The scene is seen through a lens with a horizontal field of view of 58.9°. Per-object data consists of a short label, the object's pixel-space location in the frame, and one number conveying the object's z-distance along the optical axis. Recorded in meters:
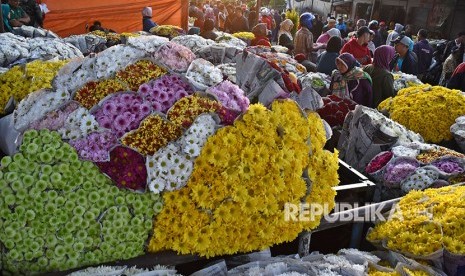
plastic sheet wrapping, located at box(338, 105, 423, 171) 3.48
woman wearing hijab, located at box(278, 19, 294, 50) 9.47
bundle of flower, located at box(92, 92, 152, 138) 1.98
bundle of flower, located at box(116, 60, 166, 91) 2.10
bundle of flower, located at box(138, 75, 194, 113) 2.07
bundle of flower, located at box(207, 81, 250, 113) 2.16
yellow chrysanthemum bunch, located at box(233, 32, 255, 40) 8.38
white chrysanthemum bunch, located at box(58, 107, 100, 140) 1.94
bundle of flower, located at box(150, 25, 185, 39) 7.80
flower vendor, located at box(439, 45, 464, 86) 8.18
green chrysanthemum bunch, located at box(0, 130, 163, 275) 1.79
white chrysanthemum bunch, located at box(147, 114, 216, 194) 1.95
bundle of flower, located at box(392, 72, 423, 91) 5.62
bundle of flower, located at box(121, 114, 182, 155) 1.96
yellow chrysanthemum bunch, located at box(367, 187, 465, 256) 2.27
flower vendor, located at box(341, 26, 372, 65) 6.76
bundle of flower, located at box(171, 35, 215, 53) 6.21
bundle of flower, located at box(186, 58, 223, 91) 2.20
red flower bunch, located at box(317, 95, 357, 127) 4.05
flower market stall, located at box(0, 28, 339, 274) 1.83
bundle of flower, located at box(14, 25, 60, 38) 5.91
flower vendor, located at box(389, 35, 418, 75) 7.17
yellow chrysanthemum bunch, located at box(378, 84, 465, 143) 4.18
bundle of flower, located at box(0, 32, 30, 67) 4.45
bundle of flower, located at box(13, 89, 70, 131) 1.99
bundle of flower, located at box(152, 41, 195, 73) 2.25
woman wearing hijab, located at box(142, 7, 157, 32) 9.04
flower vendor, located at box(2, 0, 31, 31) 7.13
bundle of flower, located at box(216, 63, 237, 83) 3.75
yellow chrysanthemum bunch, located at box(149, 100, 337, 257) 1.99
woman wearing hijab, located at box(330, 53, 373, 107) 4.66
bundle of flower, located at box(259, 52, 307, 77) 5.47
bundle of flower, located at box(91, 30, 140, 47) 7.01
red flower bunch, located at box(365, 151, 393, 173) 3.29
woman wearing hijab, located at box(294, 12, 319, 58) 8.26
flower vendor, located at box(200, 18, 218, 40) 8.45
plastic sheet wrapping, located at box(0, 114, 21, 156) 1.97
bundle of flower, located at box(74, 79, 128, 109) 2.03
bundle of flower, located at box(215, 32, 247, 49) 7.37
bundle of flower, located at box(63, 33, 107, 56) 6.68
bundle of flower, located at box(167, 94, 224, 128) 2.03
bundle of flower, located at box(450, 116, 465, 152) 3.92
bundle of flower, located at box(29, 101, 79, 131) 1.96
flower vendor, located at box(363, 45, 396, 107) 4.98
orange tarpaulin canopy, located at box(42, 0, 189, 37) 10.88
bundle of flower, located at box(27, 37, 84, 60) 4.68
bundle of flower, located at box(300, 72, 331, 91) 5.16
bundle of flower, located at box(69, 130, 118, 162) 1.91
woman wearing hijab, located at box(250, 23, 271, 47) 8.20
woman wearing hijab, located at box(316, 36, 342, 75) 6.33
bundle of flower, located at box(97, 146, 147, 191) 1.92
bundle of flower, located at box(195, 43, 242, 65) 5.40
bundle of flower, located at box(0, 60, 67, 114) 3.08
